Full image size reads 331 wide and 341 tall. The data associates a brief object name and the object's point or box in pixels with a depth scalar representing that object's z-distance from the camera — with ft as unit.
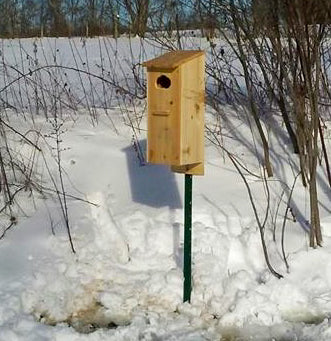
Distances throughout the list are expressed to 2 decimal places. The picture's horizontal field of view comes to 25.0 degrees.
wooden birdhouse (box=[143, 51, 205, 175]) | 12.69
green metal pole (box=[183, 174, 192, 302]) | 13.14
